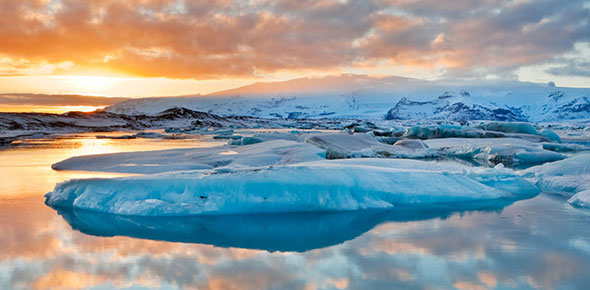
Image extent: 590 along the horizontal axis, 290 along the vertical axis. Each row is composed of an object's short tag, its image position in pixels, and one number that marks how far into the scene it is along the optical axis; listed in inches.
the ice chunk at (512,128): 863.7
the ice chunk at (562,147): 572.4
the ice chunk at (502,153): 465.4
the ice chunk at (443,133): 775.7
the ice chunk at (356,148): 460.2
